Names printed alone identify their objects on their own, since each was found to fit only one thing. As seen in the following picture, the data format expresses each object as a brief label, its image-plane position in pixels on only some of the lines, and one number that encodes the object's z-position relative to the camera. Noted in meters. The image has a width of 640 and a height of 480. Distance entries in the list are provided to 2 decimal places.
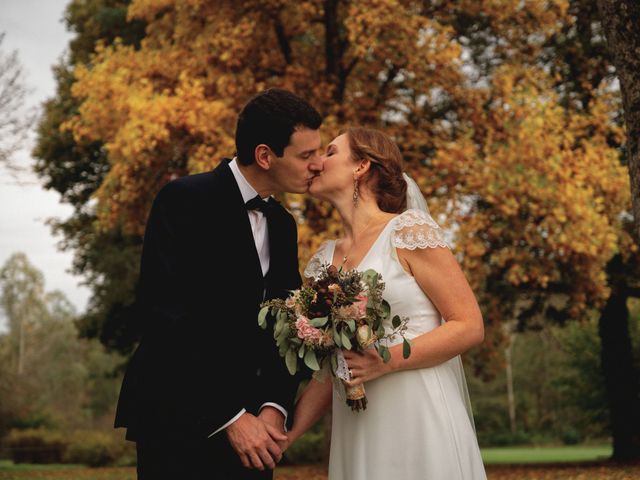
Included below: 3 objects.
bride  3.48
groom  3.19
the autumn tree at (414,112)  11.54
